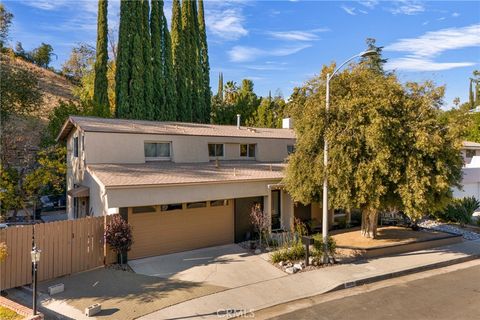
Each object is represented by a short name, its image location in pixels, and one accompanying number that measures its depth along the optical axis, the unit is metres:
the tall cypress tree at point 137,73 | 32.28
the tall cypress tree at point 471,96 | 70.97
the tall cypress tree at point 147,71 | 33.12
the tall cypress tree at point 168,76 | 34.94
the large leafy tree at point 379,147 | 13.41
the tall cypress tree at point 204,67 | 38.72
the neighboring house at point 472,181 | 25.20
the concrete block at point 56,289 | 10.12
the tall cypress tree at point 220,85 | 54.03
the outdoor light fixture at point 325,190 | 13.14
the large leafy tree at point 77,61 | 55.55
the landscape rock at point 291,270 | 12.47
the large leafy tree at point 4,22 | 26.09
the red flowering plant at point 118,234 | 12.20
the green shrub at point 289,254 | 13.37
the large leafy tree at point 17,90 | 23.12
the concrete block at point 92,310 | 8.85
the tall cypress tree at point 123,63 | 31.95
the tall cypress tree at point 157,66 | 34.12
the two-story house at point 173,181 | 13.52
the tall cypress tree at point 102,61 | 32.19
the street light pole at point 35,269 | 8.24
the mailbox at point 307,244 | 12.99
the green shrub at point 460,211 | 20.94
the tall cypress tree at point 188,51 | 36.97
